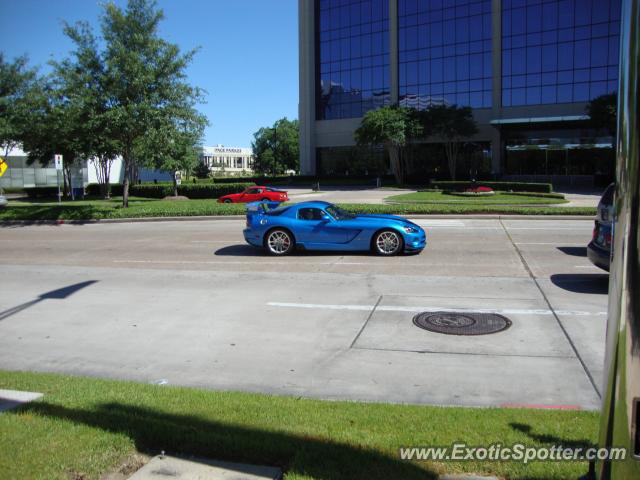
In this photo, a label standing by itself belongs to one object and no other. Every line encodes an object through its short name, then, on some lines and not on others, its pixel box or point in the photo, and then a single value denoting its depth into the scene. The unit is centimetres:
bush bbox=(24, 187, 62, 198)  4784
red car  3519
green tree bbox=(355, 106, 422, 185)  5569
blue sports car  1309
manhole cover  728
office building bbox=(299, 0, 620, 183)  5412
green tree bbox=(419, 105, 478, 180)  5547
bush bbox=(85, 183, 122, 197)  4997
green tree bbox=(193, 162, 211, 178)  9750
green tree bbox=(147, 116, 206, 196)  2553
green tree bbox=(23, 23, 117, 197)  2445
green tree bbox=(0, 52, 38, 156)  2908
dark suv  920
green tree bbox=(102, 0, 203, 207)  2478
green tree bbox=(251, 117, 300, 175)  10031
